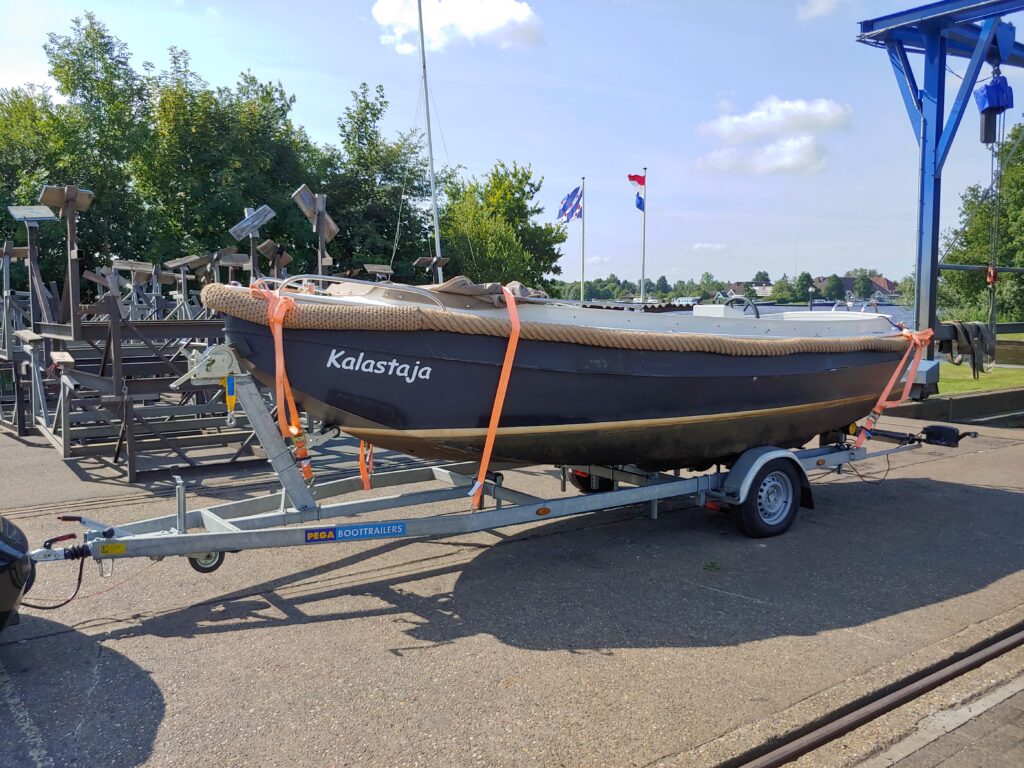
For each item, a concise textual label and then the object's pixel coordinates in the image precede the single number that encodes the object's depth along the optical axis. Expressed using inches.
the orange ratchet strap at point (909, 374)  293.6
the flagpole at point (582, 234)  1269.4
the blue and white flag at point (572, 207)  1190.9
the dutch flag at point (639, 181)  1238.9
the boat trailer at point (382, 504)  169.3
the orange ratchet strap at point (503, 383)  188.4
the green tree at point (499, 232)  1246.9
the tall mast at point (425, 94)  936.9
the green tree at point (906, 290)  1591.3
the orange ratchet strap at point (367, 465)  194.1
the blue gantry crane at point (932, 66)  450.3
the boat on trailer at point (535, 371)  177.0
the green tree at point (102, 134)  938.7
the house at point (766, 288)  1961.7
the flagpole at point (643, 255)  1317.7
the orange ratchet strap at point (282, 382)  171.6
